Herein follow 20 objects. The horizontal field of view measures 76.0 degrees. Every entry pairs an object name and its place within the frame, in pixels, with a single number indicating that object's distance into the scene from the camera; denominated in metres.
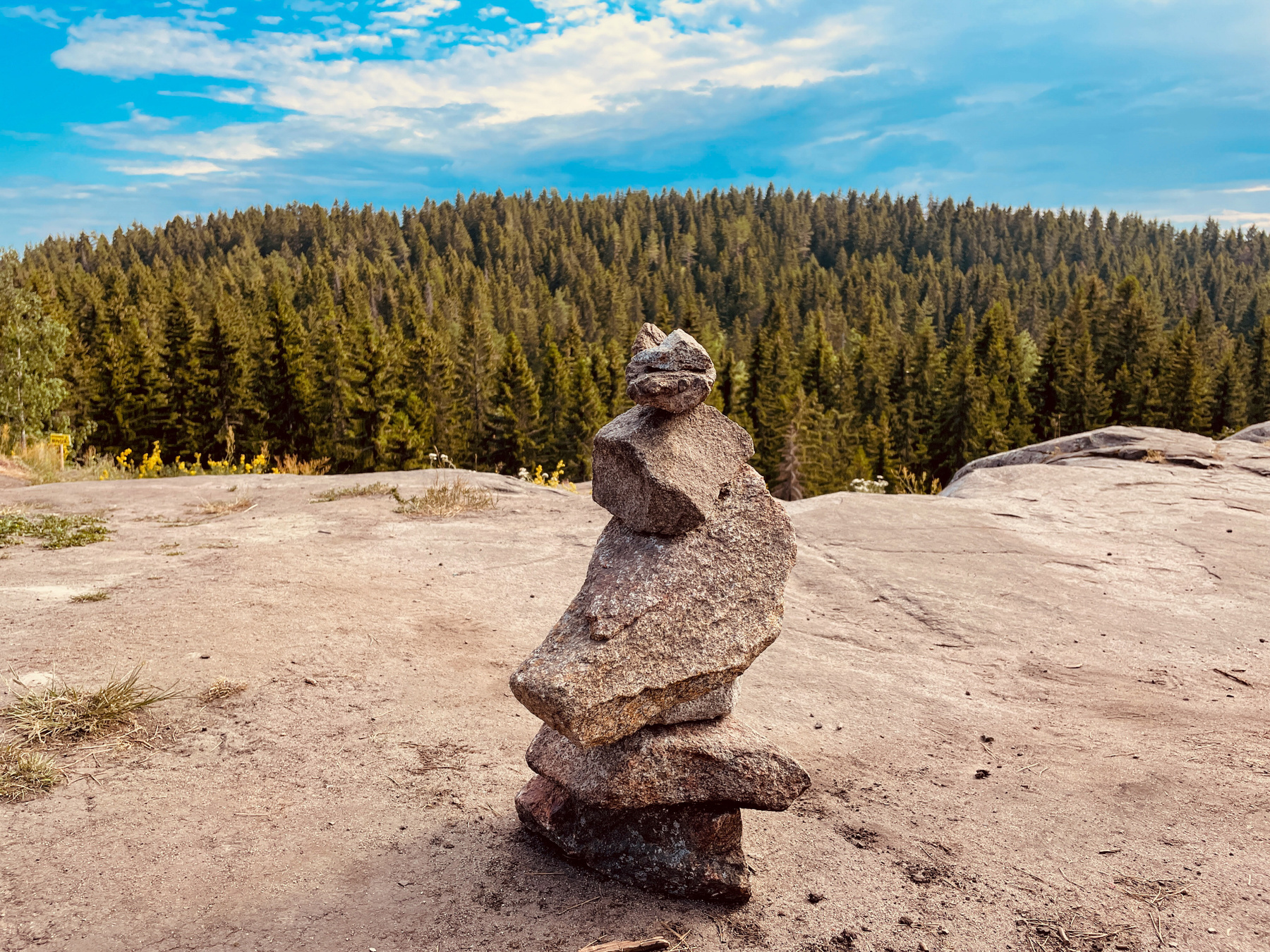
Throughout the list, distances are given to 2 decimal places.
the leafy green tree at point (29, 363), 29.00
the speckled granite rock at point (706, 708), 4.32
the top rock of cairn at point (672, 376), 4.19
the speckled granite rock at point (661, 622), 3.83
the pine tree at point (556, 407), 73.50
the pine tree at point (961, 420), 66.06
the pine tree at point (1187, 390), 63.12
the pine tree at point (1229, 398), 69.44
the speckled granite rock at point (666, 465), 4.24
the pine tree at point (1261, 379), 73.88
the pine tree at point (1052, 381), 70.50
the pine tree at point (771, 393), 67.69
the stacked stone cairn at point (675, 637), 4.11
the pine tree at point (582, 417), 71.18
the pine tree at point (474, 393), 73.62
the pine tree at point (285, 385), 60.34
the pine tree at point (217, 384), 58.88
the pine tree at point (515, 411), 71.69
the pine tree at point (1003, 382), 68.56
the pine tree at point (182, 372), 58.44
